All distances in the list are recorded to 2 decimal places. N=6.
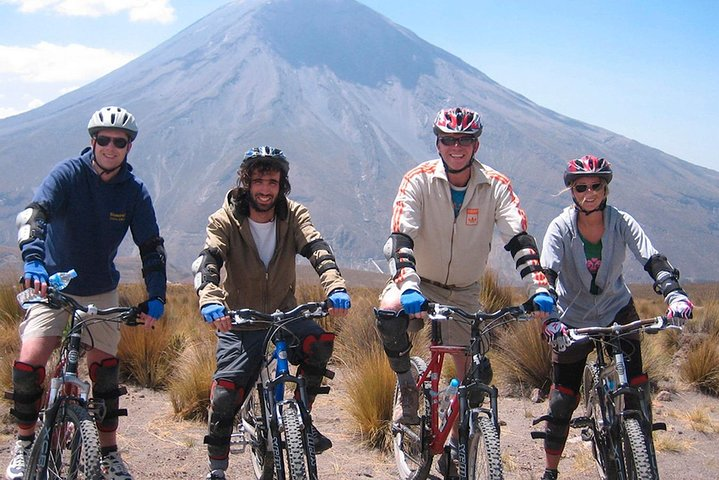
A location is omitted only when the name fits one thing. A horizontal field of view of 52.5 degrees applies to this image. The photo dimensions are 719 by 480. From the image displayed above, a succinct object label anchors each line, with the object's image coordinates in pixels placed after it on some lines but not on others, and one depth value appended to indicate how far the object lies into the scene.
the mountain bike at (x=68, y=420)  3.71
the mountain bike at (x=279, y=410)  3.83
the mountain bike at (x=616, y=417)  3.81
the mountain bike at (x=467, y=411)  3.74
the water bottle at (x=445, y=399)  4.25
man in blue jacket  4.33
